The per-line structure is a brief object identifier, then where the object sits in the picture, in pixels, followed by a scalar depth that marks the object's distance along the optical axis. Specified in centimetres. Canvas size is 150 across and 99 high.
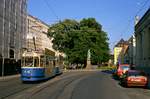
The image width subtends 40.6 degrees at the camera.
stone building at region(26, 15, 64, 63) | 5749
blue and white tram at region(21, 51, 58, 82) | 1711
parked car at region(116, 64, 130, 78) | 2214
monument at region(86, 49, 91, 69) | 5277
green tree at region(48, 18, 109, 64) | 5337
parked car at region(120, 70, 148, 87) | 1483
